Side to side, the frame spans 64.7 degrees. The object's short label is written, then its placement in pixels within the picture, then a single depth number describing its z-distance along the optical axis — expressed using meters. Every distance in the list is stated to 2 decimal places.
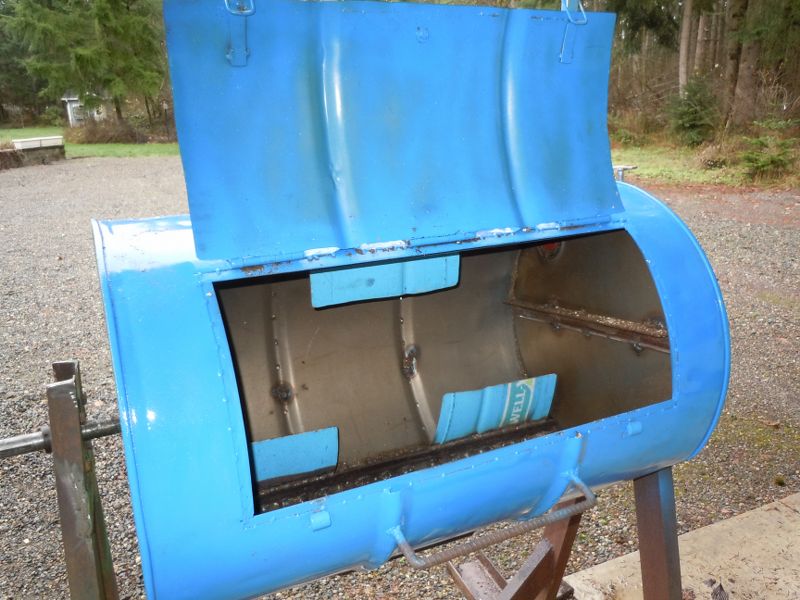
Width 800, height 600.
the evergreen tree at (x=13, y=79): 32.44
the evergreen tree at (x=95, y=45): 22.62
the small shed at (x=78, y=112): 23.62
